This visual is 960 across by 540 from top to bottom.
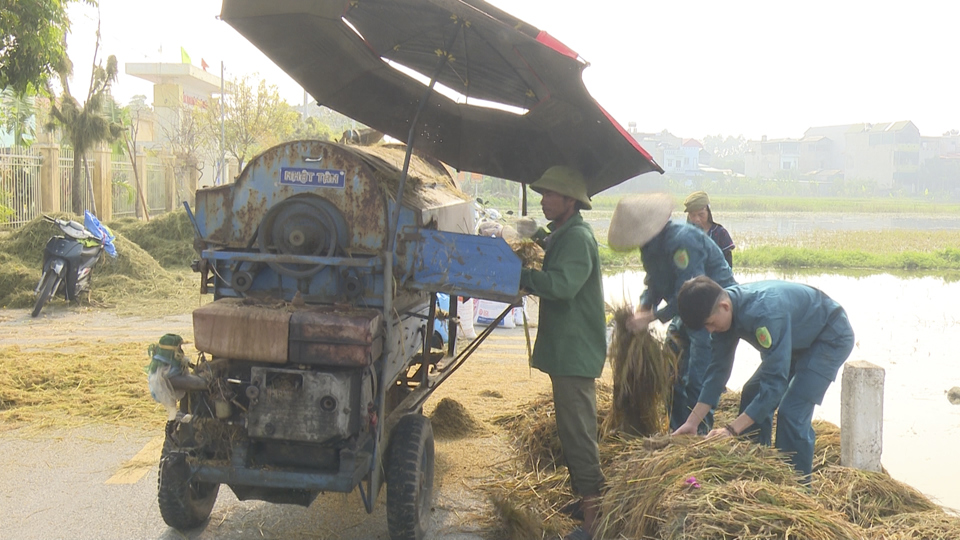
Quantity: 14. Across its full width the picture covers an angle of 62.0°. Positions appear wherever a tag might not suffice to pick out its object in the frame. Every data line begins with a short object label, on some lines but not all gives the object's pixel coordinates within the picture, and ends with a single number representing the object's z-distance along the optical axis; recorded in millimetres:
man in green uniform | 4141
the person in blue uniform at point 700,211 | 6746
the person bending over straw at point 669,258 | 5312
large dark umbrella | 3793
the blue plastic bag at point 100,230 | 11875
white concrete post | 4871
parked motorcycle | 10781
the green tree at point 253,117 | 31219
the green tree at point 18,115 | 16375
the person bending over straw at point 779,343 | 4020
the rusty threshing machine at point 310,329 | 3680
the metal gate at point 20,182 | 17750
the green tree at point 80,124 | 18359
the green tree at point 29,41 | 7684
